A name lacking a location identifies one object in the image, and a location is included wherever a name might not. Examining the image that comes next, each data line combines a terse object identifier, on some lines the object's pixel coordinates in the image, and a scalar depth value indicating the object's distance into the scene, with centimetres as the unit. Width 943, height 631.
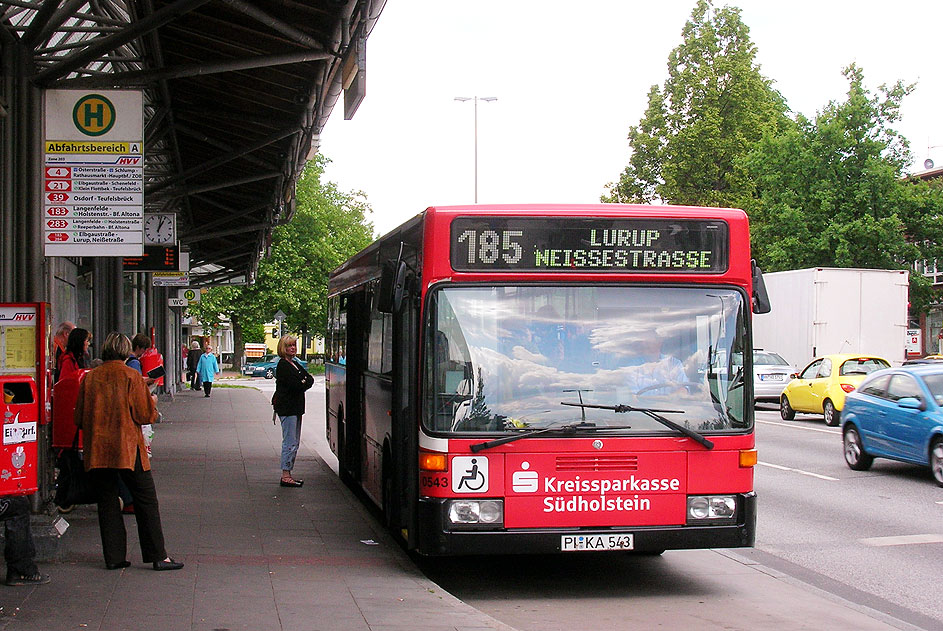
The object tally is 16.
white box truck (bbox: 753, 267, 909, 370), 3114
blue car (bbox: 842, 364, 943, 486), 1464
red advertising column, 768
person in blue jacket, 3856
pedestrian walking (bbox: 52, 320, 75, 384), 1249
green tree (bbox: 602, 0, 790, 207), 5481
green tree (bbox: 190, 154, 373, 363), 6662
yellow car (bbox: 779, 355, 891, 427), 2462
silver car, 3212
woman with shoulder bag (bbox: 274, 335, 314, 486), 1359
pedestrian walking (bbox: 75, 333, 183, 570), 829
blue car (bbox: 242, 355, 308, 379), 6994
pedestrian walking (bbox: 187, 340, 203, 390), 4375
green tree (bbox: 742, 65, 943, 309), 4316
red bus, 805
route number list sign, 995
